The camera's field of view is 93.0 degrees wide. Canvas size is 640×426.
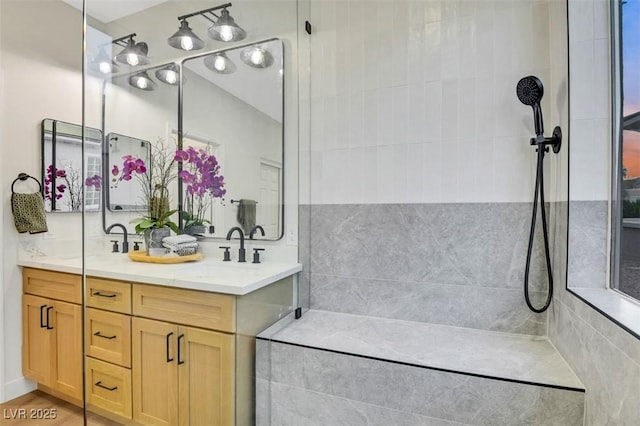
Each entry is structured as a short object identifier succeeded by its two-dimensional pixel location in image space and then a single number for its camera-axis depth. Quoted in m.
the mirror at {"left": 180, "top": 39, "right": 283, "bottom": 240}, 1.97
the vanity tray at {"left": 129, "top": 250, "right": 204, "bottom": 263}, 1.63
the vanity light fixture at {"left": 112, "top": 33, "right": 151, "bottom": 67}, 1.77
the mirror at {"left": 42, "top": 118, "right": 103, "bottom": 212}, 1.95
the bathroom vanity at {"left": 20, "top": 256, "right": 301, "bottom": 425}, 1.42
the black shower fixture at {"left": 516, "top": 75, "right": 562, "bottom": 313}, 1.38
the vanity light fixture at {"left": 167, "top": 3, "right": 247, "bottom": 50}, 1.98
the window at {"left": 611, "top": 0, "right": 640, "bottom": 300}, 1.05
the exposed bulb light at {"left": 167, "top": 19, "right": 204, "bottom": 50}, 1.98
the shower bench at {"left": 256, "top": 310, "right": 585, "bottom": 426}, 1.17
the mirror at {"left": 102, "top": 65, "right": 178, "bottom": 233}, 1.60
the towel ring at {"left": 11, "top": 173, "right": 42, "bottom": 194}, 1.95
